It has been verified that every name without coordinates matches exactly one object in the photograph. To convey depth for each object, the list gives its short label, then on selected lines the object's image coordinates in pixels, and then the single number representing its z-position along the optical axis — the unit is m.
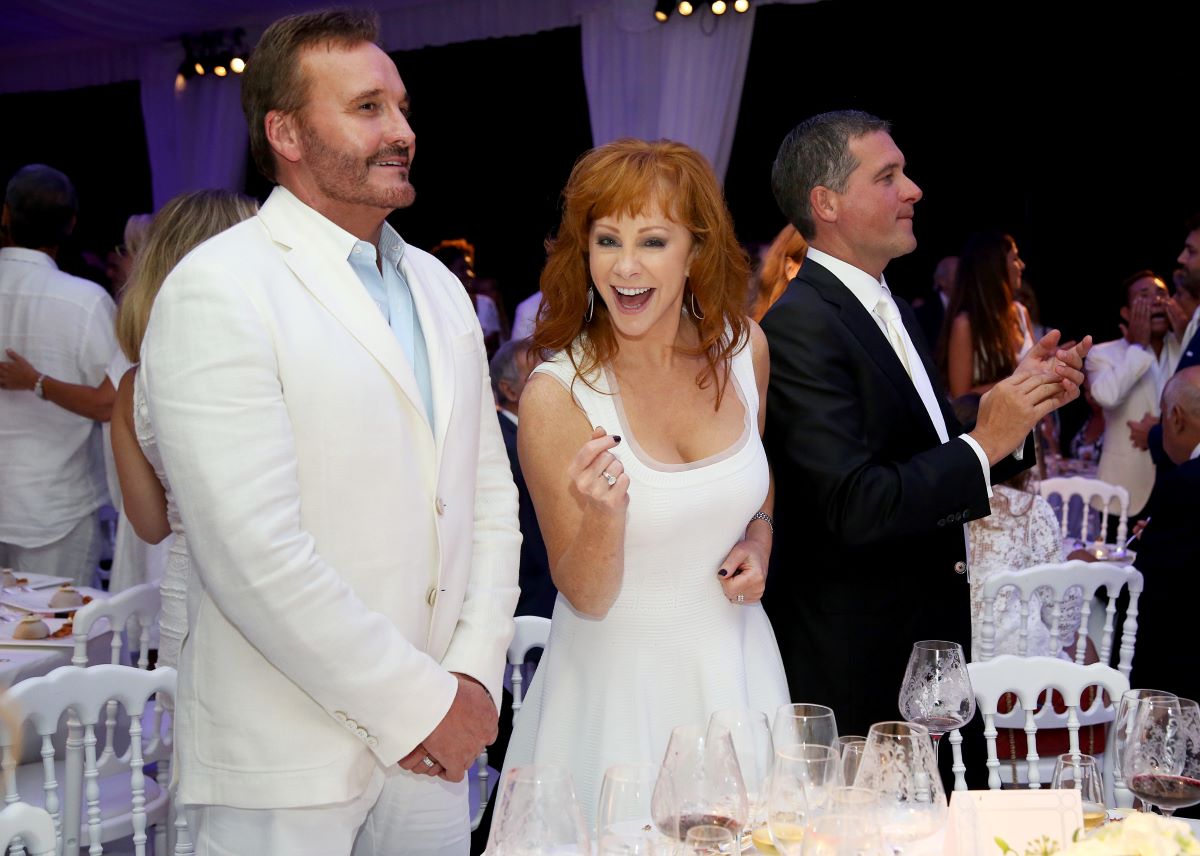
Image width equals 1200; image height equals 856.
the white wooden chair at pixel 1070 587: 3.51
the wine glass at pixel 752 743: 1.68
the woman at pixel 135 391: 3.11
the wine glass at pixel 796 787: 1.54
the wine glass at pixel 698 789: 1.51
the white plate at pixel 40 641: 3.34
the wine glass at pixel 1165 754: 1.76
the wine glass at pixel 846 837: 1.40
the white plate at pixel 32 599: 3.60
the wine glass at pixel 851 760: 1.63
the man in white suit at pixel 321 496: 1.79
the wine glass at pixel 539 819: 1.44
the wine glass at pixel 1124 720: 1.80
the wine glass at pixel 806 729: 1.68
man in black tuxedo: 2.51
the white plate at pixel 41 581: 3.94
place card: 1.49
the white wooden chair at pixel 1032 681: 2.53
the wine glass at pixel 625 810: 1.49
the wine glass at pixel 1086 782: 1.73
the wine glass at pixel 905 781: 1.59
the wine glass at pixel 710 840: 1.41
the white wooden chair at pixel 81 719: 2.42
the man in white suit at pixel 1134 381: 5.88
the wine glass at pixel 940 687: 2.03
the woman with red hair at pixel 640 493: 2.37
